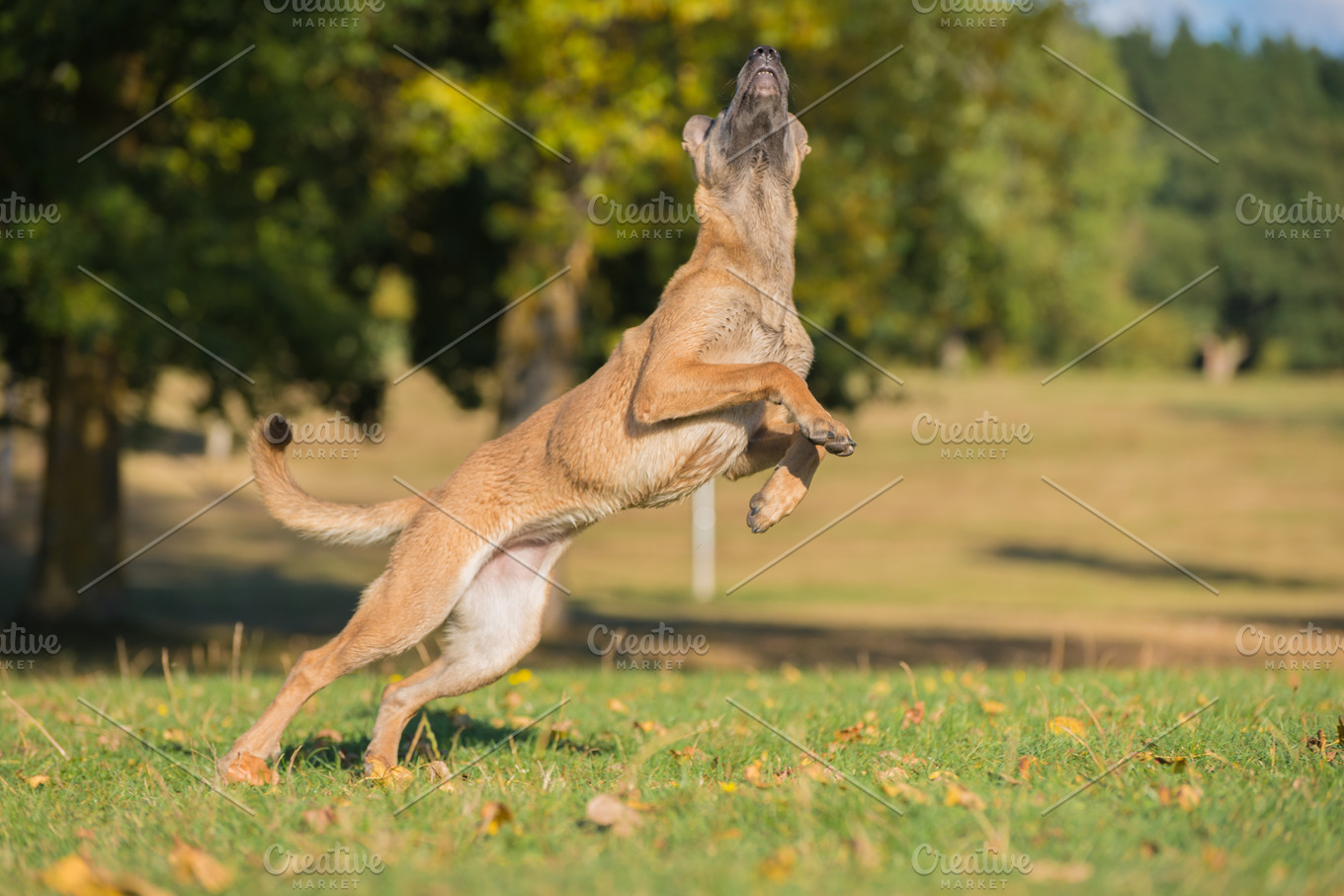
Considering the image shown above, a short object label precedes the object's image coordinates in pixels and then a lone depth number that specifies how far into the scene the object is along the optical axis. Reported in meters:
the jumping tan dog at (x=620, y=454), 10.67
